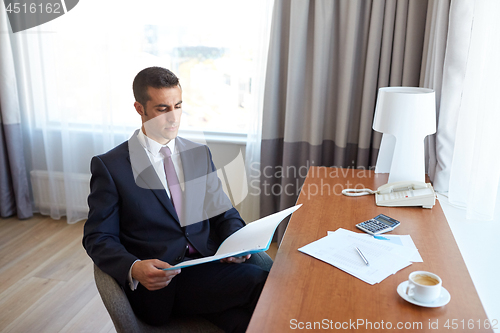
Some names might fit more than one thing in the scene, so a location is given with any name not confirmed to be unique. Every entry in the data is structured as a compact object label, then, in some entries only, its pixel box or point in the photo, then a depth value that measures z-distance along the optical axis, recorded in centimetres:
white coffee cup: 100
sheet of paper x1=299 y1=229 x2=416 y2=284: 116
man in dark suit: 133
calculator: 141
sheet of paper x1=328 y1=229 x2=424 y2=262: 131
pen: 120
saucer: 100
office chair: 119
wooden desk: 96
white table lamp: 170
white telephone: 163
